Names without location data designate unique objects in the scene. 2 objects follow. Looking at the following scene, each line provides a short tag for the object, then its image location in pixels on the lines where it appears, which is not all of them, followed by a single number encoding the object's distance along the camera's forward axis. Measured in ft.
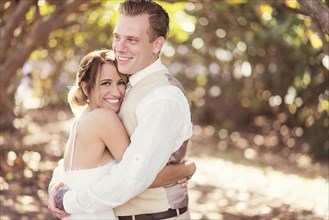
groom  10.37
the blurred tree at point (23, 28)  24.86
